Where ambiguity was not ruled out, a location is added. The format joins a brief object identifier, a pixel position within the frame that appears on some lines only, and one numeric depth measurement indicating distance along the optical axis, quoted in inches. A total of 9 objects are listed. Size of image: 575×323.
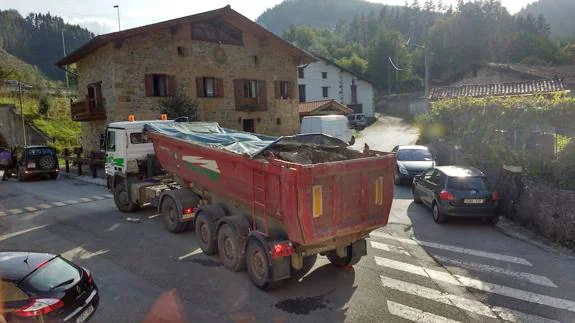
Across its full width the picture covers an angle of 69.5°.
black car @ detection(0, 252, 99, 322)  184.7
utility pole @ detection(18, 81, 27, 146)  1328.7
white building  1902.4
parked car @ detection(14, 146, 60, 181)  855.7
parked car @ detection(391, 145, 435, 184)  650.8
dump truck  253.9
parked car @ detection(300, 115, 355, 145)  1086.4
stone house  863.1
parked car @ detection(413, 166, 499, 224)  431.5
